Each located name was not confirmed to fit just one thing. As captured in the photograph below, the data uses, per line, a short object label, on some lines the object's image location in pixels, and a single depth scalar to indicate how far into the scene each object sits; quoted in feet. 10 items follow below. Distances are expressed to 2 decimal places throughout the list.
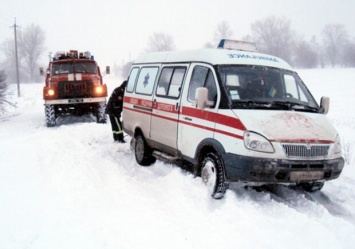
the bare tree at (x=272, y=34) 273.54
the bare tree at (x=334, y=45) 323.82
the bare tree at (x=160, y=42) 307.74
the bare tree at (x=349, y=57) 248.20
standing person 31.24
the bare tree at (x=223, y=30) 267.88
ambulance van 15.55
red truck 44.06
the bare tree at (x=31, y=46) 301.43
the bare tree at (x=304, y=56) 259.19
